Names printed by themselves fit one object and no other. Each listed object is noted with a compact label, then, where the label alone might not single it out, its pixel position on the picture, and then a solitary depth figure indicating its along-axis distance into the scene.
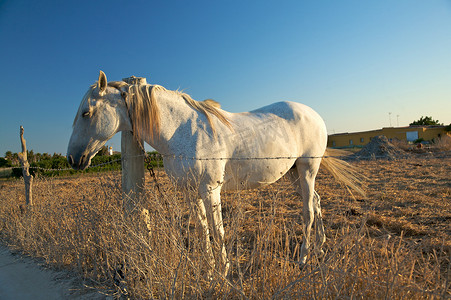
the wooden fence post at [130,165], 2.84
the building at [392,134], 36.00
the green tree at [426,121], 52.12
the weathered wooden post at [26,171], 5.50
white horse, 2.32
